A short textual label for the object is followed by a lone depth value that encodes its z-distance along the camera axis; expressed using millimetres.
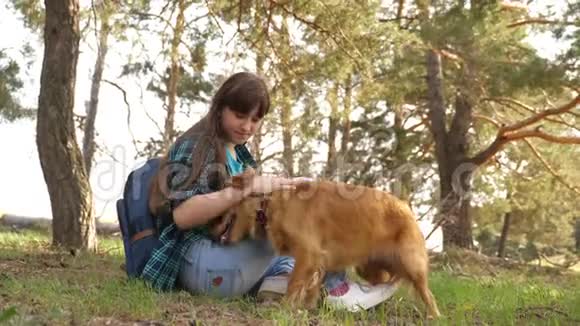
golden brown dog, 3510
